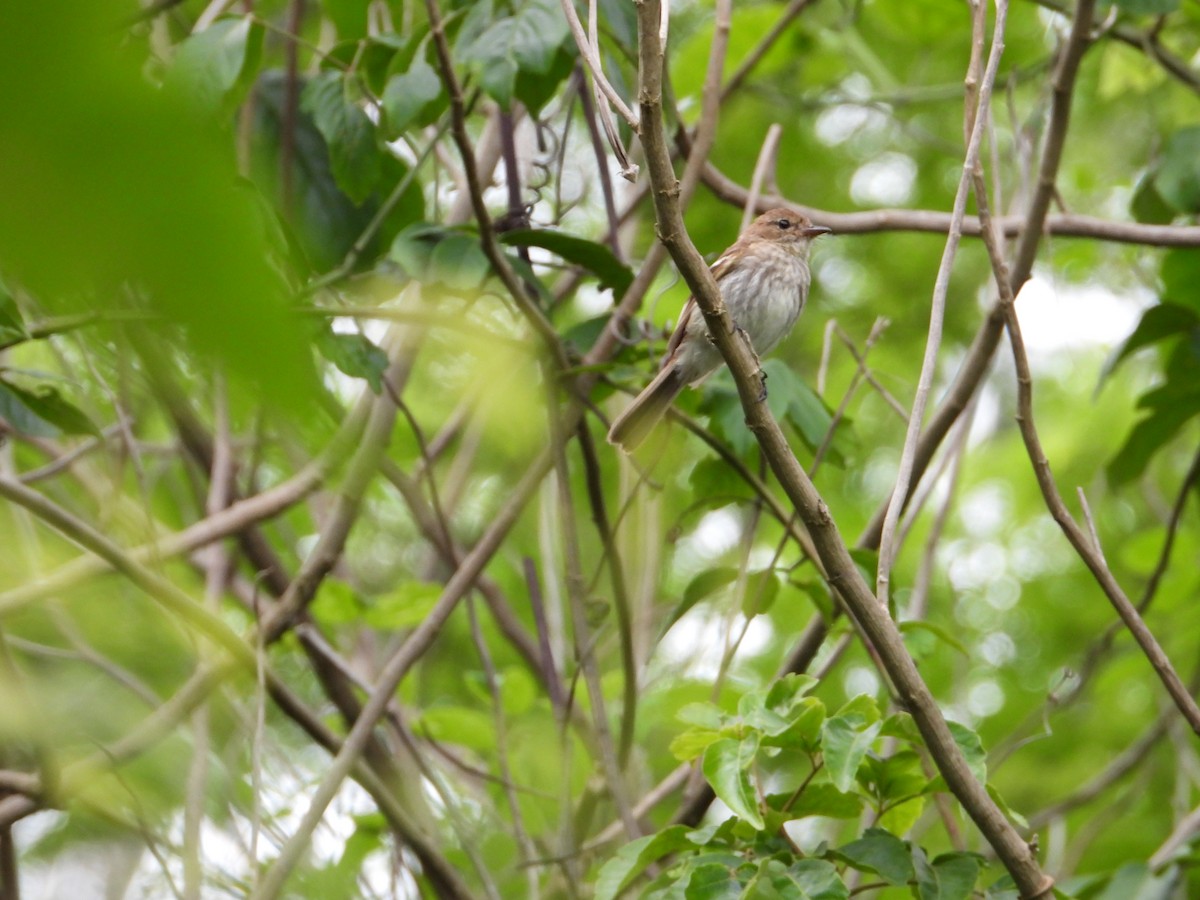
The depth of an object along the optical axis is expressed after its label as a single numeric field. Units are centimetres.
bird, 937
